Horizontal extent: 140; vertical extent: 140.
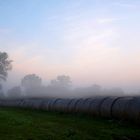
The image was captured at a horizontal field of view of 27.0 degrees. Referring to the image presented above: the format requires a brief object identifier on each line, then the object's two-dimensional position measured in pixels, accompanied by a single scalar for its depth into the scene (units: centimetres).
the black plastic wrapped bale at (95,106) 2391
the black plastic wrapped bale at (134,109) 1861
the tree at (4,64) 9200
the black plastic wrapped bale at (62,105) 2998
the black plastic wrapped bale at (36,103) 3744
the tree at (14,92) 9922
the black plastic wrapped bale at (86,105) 2546
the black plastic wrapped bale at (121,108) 2007
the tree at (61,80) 11496
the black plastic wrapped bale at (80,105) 2634
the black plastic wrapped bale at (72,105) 2814
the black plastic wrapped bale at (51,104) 3341
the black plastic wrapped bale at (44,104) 3524
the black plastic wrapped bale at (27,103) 4036
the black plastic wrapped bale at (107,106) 2235
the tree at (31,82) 10964
